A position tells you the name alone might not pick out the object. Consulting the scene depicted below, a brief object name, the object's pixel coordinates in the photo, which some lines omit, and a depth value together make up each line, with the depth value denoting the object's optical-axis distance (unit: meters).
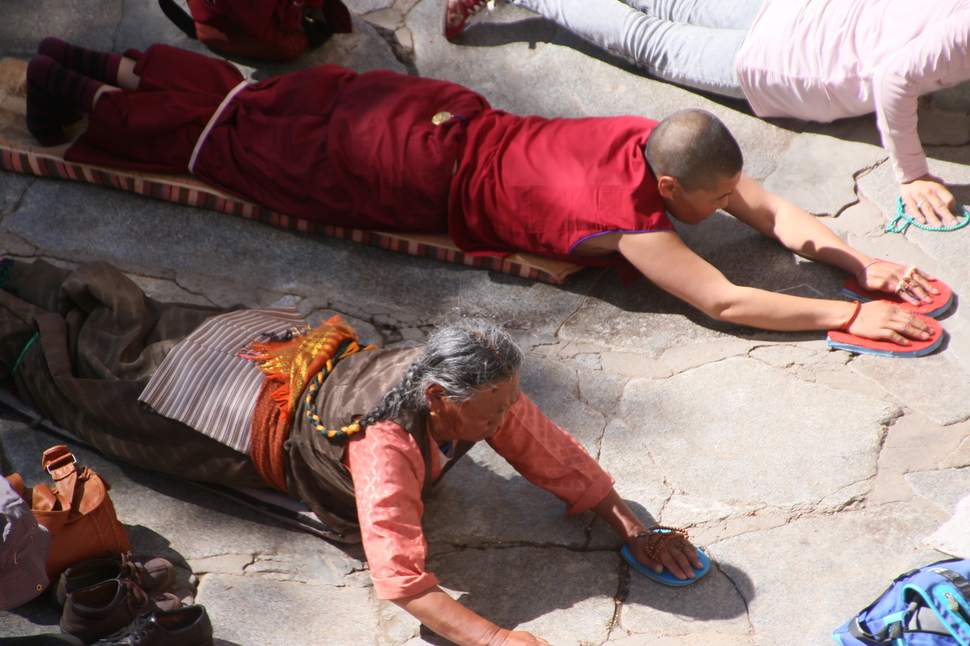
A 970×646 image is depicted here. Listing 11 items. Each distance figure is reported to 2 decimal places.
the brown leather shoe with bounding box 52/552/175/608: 14.40
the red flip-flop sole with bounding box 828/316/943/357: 14.88
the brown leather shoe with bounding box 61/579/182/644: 14.33
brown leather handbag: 14.42
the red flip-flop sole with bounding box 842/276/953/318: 14.97
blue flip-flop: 14.52
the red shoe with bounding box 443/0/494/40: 15.90
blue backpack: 14.30
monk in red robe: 14.96
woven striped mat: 15.21
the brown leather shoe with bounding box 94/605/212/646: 14.28
